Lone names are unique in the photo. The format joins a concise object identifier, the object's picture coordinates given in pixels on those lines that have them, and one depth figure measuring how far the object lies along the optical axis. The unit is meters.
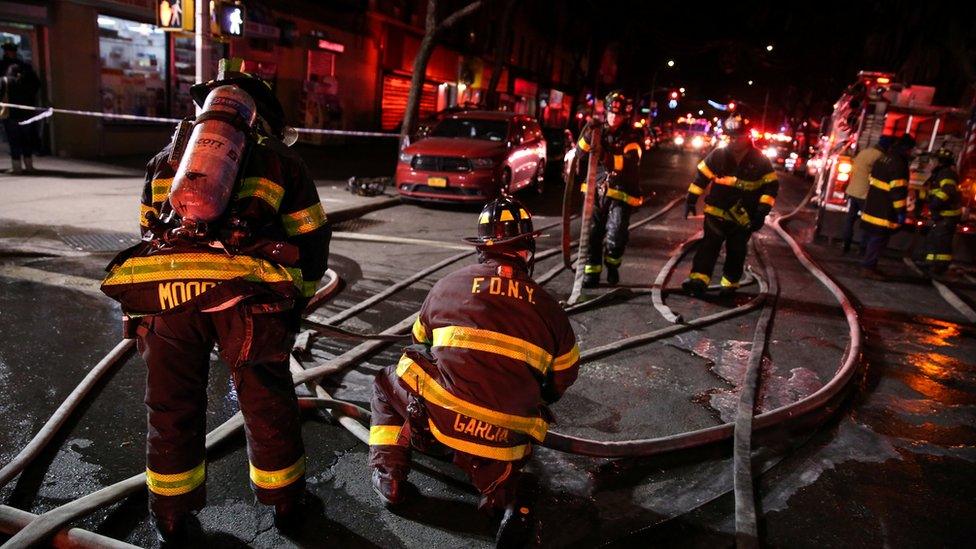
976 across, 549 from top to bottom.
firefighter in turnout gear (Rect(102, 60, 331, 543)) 2.27
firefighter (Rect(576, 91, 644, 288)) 6.56
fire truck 10.28
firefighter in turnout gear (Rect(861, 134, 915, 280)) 8.31
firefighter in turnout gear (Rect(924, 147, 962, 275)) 8.47
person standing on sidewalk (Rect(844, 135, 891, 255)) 9.48
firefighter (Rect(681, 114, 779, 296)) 6.45
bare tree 13.46
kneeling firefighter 2.51
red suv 11.01
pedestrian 9.60
